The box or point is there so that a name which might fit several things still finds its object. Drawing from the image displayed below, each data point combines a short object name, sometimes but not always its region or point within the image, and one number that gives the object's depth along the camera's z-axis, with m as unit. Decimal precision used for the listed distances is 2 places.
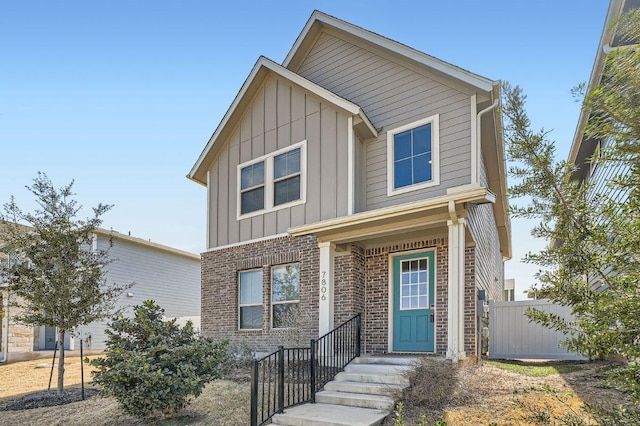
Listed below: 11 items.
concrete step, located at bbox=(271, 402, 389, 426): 5.88
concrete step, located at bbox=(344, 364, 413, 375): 7.26
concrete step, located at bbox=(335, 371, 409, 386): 7.01
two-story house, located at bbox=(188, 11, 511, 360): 8.63
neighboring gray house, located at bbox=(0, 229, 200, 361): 18.16
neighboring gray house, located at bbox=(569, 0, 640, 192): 7.03
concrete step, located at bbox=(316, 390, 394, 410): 6.49
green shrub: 6.26
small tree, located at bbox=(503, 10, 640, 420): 2.29
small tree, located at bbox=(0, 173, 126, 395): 9.30
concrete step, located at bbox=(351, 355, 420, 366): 7.58
